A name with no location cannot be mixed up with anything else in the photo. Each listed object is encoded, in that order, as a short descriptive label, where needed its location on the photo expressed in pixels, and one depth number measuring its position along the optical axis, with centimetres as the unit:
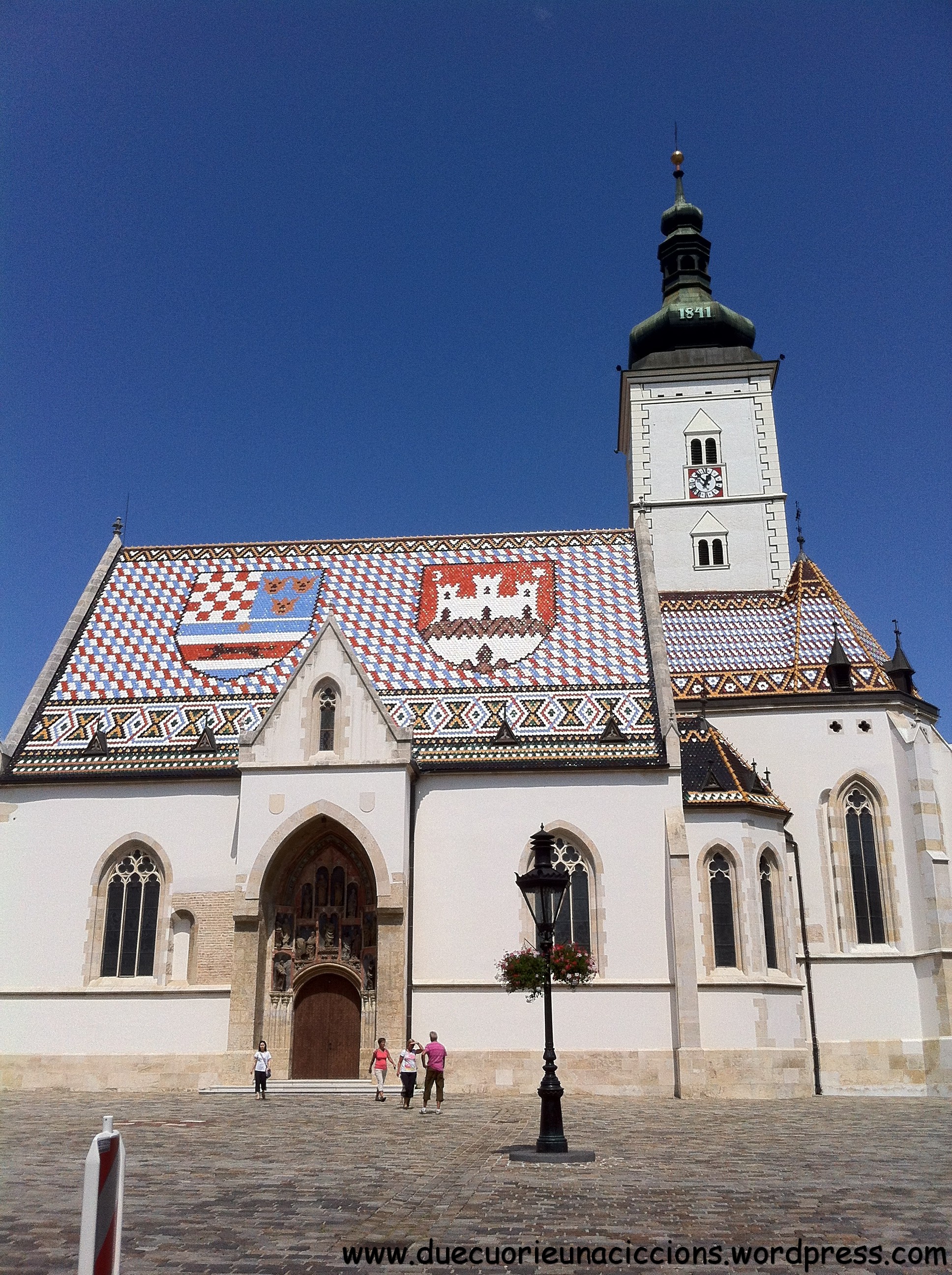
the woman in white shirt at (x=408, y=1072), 2295
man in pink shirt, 2277
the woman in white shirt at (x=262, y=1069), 2469
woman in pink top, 2450
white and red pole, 521
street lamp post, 1541
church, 2766
